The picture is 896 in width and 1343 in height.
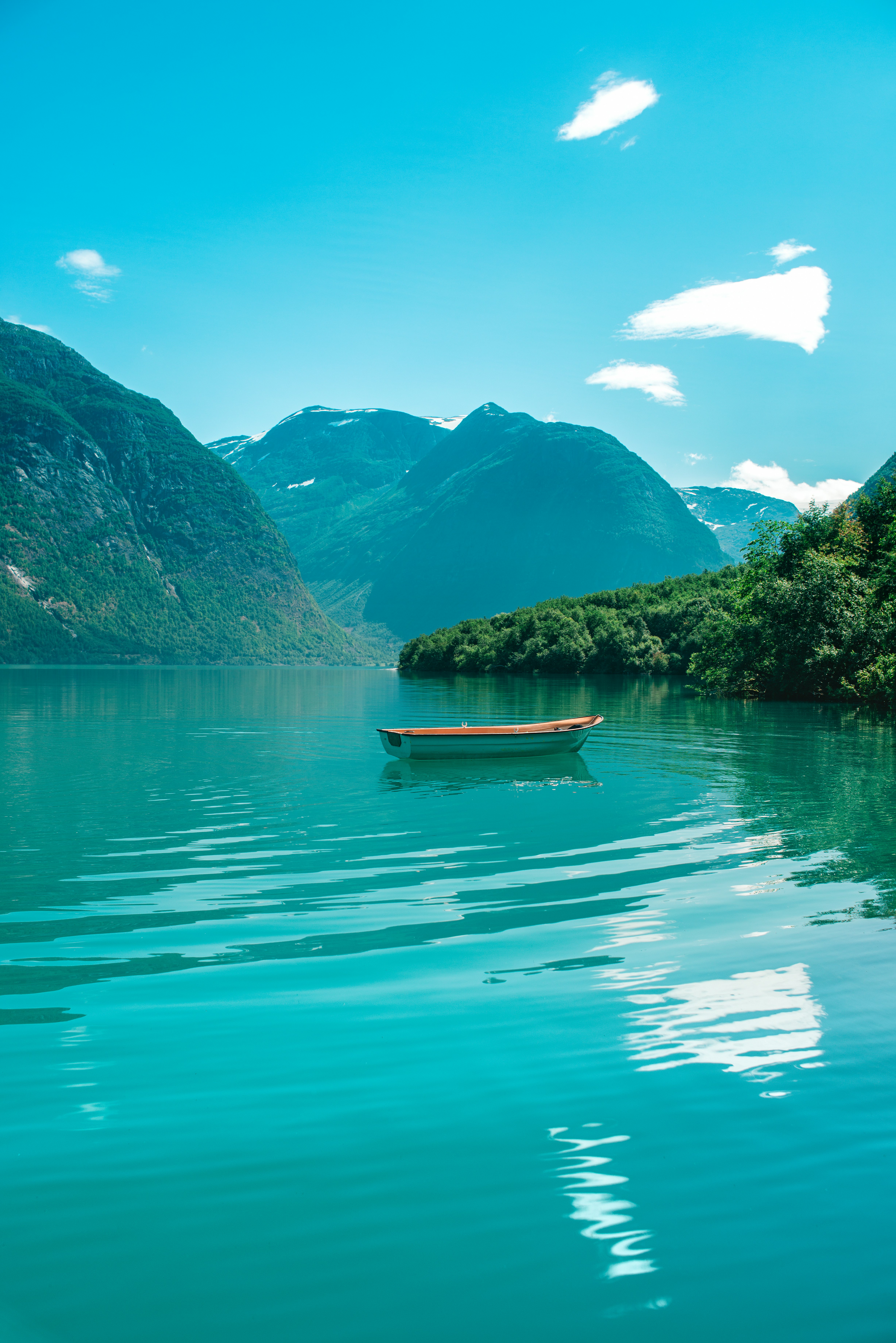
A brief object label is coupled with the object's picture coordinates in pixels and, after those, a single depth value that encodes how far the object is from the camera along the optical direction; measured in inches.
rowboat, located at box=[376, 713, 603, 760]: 1349.7
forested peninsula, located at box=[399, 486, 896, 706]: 2544.3
